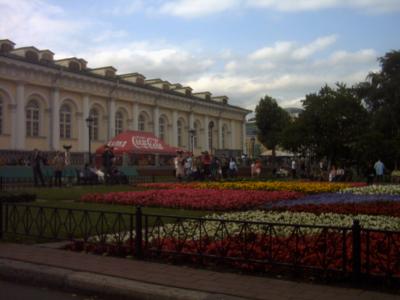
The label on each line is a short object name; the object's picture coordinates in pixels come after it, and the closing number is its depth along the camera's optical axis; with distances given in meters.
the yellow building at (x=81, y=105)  38.22
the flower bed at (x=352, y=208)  12.29
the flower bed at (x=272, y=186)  20.16
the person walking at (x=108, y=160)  26.31
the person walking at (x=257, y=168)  37.53
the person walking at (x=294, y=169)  38.14
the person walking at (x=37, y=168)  23.86
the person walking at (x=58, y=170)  24.55
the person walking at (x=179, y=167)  29.03
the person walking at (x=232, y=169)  36.38
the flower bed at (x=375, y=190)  18.74
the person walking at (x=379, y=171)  29.89
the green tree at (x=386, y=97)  43.36
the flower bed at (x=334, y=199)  15.21
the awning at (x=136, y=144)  35.69
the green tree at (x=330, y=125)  37.25
